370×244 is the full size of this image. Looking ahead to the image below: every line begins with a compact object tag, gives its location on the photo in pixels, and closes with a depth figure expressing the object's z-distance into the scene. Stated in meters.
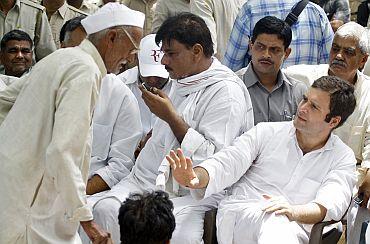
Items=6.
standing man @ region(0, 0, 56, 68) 6.74
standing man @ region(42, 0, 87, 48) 7.29
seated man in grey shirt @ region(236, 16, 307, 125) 5.17
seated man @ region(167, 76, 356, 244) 4.19
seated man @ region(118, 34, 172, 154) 5.68
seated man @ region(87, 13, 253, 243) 4.50
